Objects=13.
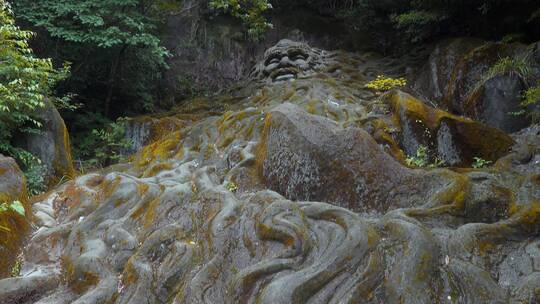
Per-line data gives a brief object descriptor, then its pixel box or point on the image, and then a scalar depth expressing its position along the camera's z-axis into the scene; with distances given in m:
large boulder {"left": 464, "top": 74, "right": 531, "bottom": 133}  7.58
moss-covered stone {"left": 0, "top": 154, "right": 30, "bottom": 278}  4.92
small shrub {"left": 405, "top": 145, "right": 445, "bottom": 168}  6.42
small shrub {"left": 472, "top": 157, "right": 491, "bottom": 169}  6.12
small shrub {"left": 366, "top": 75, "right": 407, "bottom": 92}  9.71
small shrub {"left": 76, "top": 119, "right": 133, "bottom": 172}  11.20
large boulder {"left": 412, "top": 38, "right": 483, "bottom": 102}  10.27
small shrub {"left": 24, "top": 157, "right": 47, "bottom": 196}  7.68
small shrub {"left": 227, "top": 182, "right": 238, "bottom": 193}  6.03
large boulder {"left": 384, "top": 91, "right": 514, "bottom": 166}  6.34
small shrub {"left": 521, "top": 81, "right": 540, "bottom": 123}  7.16
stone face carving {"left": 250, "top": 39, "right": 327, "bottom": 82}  13.05
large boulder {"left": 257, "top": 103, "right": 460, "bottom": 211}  5.21
